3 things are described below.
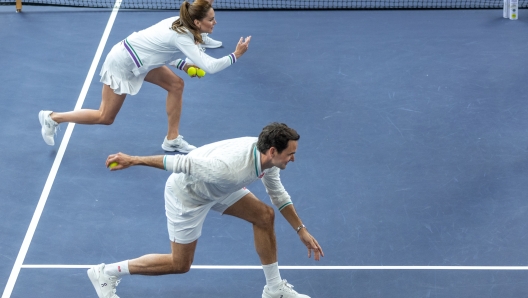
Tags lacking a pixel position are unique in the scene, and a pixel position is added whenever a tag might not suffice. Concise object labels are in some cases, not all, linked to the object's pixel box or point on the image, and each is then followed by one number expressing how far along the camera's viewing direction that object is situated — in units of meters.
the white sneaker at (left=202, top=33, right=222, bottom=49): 20.33
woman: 14.78
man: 10.49
